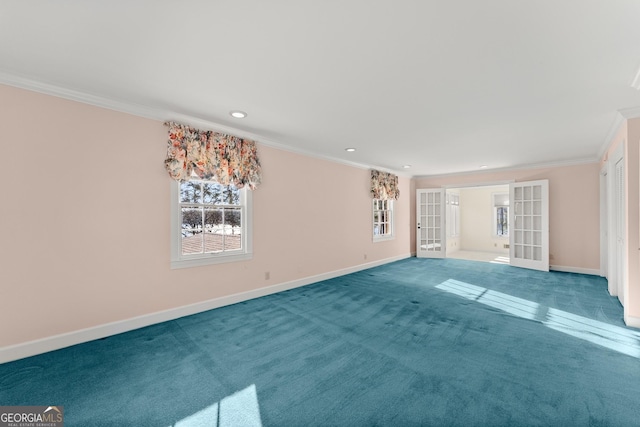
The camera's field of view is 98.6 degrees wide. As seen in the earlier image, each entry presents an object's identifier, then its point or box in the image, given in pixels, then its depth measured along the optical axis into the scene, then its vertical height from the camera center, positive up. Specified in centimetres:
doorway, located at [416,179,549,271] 629 -26
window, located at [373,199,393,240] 684 -13
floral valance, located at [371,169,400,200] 656 +71
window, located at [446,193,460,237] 890 -3
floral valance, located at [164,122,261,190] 331 +75
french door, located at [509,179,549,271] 612 -24
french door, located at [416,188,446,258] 781 -26
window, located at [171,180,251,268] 340 -13
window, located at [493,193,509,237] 920 -3
